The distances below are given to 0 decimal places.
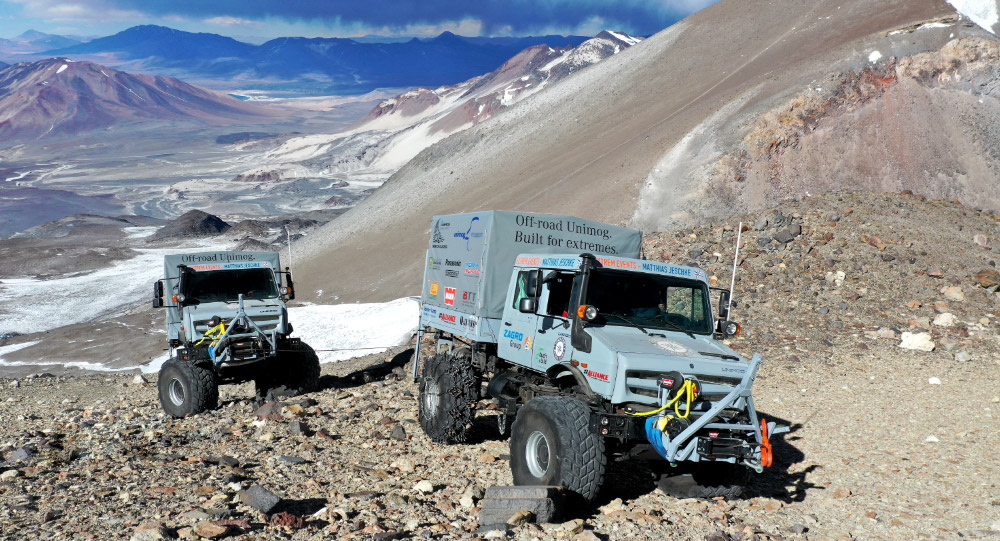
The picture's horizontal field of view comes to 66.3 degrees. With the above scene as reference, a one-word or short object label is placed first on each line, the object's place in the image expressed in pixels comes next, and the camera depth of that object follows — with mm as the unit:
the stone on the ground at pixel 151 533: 6520
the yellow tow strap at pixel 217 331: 13385
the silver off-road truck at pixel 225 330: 12930
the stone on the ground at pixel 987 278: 19344
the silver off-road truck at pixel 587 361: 7172
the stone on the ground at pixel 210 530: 6617
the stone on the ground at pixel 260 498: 7340
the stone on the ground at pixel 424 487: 8336
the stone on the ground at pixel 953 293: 18922
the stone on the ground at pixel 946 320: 17797
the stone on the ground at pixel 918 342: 16516
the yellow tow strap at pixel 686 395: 7098
